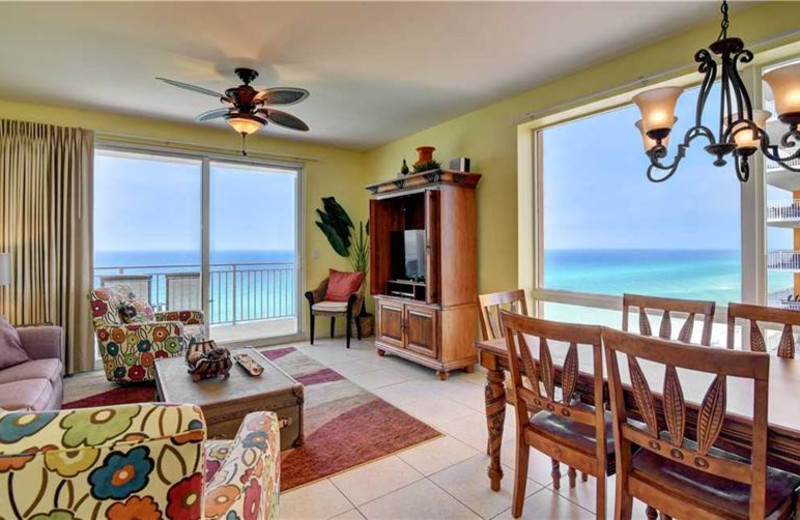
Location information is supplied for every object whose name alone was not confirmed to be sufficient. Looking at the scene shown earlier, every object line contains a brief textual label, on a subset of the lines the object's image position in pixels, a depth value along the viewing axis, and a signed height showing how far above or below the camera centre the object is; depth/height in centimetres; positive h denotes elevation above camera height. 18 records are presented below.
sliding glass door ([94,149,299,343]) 453 +39
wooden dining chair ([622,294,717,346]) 208 -28
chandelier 163 +59
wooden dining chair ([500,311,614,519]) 152 -62
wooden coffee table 219 -75
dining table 116 -48
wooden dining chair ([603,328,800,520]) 113 -60
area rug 235 -114
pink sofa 214 -69
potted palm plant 555 +34
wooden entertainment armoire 385 -26
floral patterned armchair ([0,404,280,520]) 67 -35
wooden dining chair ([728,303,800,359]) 183 -29
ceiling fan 284 +113
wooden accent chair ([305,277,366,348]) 499 -57
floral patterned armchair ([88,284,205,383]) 352 -68
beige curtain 369 +34
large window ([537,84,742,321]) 271 +31
